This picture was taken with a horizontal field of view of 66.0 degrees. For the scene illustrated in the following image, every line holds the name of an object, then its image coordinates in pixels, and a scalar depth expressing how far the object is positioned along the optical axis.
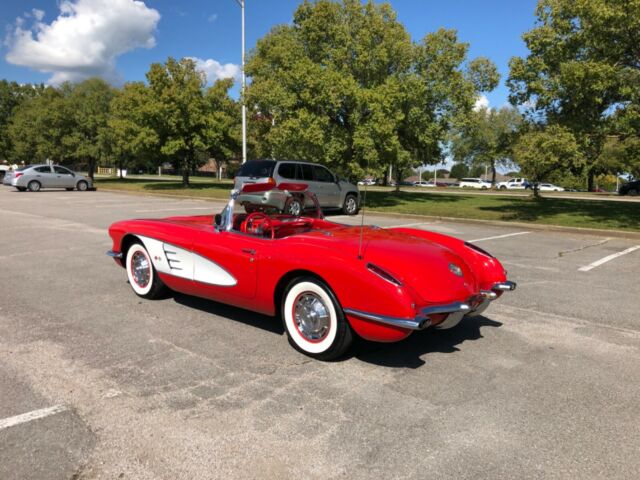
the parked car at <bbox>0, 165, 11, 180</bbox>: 37.33
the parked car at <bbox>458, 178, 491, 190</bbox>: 75.14
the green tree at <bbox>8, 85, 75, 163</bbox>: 39.34
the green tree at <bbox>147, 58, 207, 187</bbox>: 30.23
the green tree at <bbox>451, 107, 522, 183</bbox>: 19.30
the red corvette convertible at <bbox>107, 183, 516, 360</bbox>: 3.44
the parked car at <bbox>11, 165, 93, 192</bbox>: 25.67
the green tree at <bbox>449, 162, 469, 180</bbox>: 113.59
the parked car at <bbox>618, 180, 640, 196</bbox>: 43.88
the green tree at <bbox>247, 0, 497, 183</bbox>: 18.00
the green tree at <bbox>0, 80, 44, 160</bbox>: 58.22
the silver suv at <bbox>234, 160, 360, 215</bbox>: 14.99
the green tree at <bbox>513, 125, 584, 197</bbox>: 13.23
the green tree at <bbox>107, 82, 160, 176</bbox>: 30.20
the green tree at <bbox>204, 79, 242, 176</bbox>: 31.34
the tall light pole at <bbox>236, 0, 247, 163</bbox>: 22.56
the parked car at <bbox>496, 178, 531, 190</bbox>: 73.06
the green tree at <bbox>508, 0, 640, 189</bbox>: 12.50
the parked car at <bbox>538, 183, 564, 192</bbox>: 64.14
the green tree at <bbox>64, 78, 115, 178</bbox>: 38.66
